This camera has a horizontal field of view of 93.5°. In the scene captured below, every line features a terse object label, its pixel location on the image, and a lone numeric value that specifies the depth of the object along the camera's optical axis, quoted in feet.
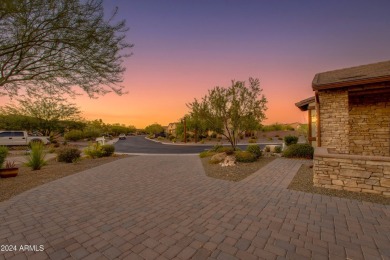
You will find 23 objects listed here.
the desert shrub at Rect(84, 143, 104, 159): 43.19
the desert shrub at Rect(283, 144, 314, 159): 36.40
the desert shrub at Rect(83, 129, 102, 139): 134.33
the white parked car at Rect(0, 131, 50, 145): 67.77
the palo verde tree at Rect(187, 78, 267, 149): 40.40
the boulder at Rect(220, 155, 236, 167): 31.07
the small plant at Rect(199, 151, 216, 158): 43.74
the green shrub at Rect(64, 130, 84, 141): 118.32
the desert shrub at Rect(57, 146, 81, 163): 37.29
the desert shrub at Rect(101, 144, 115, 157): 44.87
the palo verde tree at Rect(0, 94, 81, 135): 81.06
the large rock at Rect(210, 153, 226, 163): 33.75
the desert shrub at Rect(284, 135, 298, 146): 50.31
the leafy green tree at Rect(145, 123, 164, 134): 310.70
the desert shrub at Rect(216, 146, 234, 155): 36.80
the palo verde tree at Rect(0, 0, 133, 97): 19.11
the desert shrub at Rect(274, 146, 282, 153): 46.66
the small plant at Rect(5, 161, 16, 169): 25.40
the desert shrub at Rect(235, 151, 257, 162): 33.73
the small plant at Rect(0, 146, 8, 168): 24.97
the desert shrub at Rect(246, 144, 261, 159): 37.64
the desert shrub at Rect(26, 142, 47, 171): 29.53
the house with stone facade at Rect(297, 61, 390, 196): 16.50
